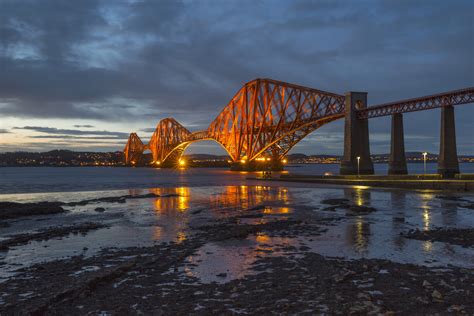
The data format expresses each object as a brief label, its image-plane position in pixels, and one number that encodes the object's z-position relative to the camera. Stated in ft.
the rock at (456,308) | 24.93
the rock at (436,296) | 26.91
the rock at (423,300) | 26.41
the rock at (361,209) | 79.77
